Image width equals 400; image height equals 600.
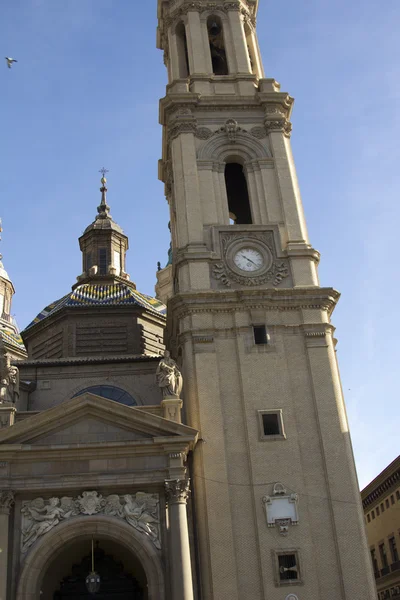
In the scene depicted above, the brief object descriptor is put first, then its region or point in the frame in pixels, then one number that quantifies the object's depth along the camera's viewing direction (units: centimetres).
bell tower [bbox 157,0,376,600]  2234
